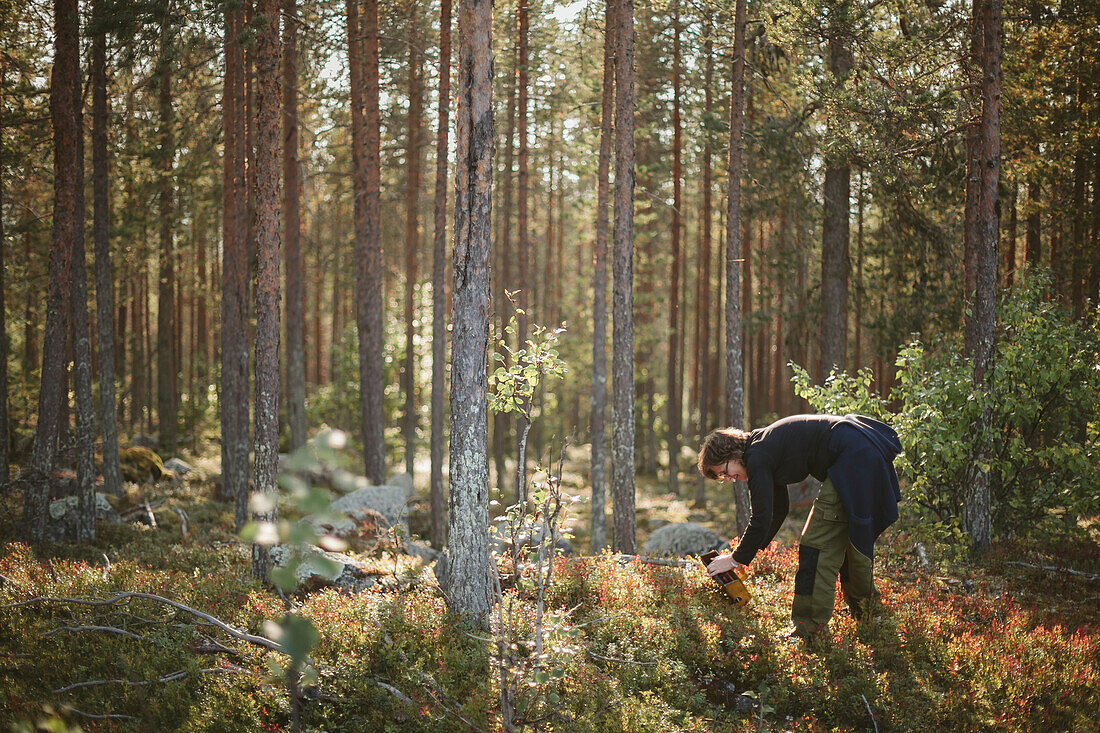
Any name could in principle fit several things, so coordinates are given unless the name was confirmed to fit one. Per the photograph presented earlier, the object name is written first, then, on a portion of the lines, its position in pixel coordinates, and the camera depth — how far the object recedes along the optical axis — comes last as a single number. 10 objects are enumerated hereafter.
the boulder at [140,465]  17.75
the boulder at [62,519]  11.97
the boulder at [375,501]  15.16
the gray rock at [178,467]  19.94
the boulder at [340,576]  8.16
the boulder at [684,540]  12.45
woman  5.44
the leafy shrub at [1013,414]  8.20
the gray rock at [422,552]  11.29
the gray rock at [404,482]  20.19
